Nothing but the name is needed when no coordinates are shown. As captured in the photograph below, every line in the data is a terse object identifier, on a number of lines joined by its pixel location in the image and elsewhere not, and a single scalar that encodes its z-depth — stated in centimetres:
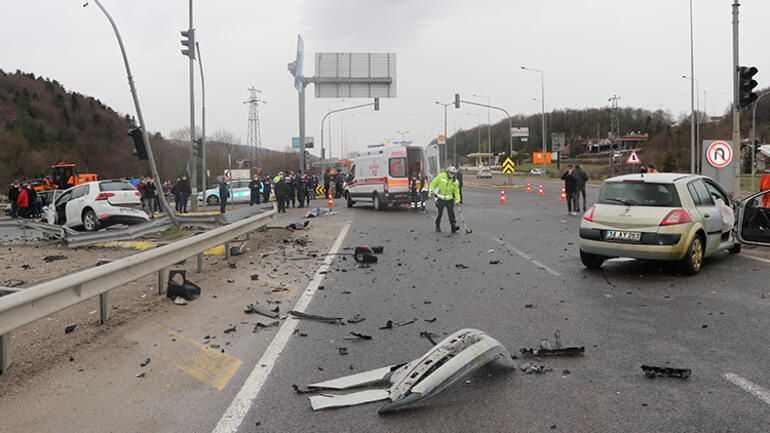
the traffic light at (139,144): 1569
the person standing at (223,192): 2875
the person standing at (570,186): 2184
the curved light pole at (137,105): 1707
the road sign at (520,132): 9025
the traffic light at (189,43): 2461
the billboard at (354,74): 3625
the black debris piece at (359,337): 613
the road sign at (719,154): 1495
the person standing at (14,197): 2834
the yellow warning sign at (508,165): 4666
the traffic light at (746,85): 1467
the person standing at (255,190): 2995
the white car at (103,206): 1842
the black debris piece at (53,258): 1316
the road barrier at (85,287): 489
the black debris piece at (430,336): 594
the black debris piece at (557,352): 543
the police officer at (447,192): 1650
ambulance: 2553
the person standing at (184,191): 3027
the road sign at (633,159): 3077
